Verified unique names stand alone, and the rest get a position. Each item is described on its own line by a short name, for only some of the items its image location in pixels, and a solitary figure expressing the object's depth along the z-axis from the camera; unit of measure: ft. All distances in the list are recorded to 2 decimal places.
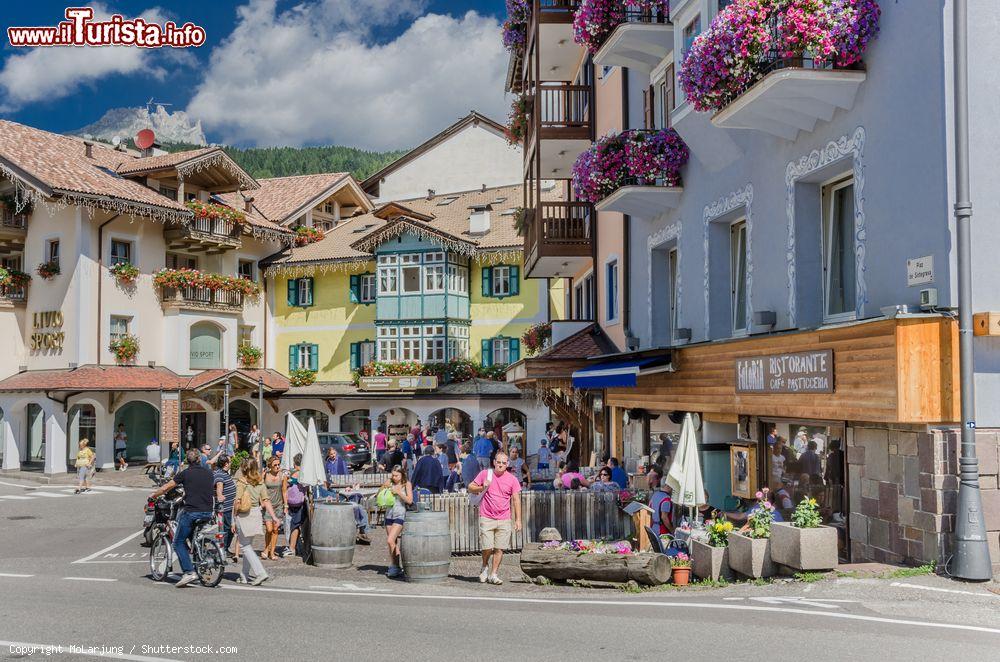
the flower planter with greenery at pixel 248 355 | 148.05
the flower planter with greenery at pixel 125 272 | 128.88
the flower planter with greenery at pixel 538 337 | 104.53
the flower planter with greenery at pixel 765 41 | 38.24
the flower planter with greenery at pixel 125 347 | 128.77
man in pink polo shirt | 41.73
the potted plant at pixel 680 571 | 39.40
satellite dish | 159.74
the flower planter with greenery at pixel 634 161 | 59.41
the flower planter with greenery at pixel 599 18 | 63.36
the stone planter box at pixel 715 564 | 39.20
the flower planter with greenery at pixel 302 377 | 151.84
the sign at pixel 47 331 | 126.41
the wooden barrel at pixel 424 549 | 42.93
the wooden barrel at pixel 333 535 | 47.70
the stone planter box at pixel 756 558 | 37.24
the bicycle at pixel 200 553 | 41.24
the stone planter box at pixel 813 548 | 35.60
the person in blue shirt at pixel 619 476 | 57.88
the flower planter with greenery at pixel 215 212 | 137.90
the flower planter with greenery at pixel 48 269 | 126.93
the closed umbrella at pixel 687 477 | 44.09
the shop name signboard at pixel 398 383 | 137.59
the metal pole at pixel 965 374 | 33.24
